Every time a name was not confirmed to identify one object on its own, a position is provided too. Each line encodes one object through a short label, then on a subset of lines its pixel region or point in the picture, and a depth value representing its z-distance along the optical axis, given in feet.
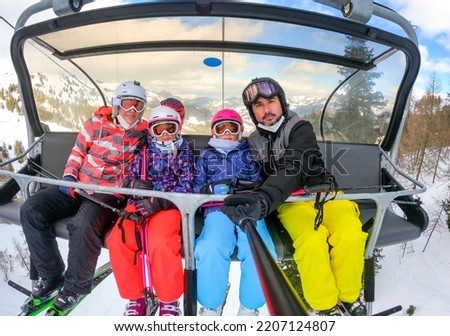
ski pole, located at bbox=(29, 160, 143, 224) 7.47
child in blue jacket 6.78
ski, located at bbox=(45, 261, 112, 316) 7.92
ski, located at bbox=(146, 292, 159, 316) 7.63
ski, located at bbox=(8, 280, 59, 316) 8.36
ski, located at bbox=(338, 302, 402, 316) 7.43
